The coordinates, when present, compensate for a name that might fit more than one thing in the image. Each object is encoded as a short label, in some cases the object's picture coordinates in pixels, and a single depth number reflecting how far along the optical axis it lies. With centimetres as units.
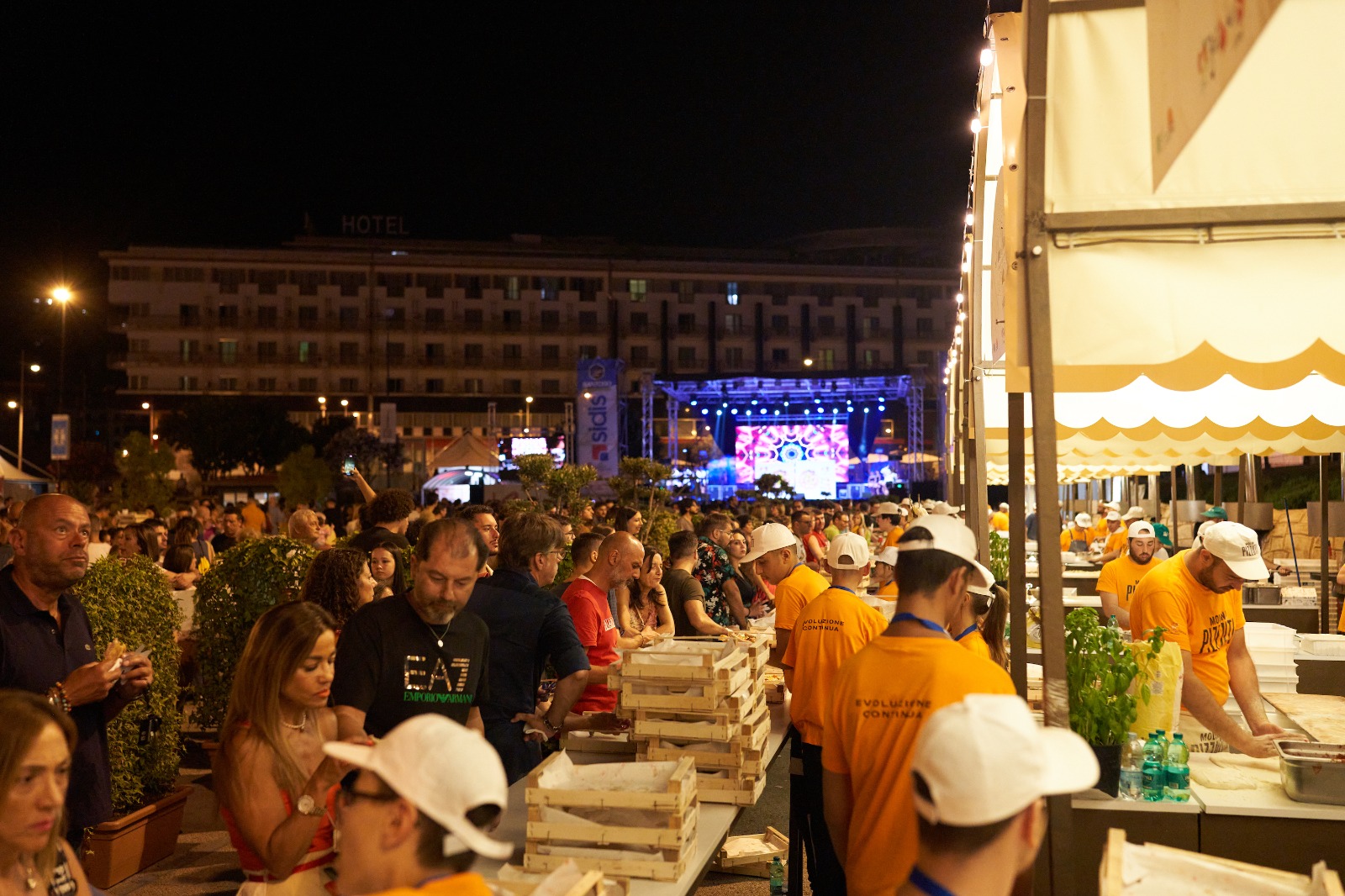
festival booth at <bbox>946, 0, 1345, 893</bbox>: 322
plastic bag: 395
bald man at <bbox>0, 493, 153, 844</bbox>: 368
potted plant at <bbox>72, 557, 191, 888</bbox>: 582
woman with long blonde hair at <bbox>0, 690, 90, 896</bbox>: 228
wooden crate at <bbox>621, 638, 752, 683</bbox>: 393
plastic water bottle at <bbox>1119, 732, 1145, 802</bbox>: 365
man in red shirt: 596
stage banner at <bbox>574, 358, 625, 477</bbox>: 3719
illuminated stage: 4303
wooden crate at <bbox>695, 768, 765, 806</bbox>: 402
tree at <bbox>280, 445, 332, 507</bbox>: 4881
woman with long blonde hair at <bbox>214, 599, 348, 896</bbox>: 282
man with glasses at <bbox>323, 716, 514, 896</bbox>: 179
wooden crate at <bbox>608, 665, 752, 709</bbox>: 396
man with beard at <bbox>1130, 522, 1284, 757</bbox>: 487
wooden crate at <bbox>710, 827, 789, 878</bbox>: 592
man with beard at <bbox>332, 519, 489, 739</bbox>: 360
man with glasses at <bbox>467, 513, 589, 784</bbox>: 441
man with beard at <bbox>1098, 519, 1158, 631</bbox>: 944
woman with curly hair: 553
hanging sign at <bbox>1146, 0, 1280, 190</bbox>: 213
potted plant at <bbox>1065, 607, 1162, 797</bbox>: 364
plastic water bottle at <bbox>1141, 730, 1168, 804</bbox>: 362
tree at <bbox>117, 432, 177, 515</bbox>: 3048
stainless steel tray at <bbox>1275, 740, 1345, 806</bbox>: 349
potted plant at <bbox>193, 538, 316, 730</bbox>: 785
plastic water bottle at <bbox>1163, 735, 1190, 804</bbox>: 363
